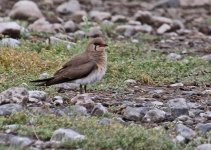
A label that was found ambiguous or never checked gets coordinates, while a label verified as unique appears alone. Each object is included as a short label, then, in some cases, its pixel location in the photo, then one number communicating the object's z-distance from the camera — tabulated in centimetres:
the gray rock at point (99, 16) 1717
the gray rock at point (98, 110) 870
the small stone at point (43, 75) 1095
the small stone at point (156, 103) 953
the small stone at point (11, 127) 775
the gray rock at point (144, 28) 1612
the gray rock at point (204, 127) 819
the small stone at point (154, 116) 861
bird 980
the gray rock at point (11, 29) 1349
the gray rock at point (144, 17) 1706
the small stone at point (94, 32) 1497
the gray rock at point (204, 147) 742
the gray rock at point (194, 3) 1962
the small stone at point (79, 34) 1467
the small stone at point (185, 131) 791
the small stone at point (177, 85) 1118
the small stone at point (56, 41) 1329
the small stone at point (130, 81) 1111
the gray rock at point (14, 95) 887
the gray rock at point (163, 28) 1634
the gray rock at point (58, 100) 925
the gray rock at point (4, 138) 742
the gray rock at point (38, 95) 941
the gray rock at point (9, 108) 835
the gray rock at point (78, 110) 858
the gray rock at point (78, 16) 1698
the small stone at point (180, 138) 775
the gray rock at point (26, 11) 1616
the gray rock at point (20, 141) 728
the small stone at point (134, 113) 868
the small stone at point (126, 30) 1583
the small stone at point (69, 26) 1566
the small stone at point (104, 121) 809
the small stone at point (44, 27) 1500
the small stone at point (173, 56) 1330
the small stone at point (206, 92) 1051
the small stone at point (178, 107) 897
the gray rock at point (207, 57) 1305
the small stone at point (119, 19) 1708
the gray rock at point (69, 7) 1781
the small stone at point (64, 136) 744
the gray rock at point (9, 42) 1246
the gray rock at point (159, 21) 1695
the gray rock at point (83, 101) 908
